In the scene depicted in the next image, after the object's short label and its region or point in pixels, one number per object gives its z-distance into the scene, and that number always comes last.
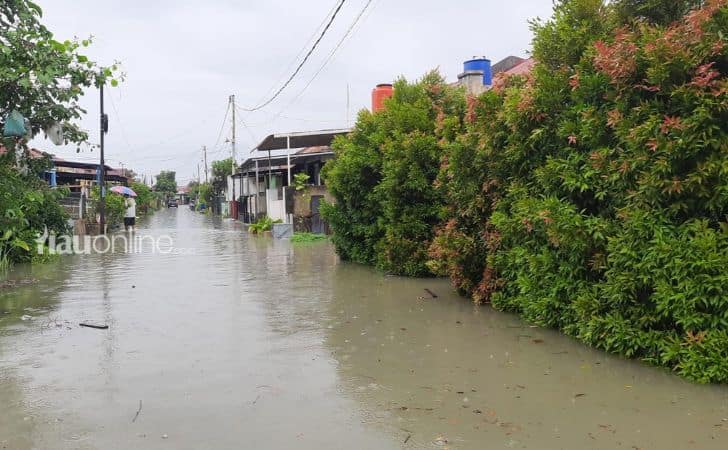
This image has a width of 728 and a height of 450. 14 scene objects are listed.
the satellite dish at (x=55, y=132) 8.62
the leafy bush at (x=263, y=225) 26.79
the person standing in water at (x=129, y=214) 32.69
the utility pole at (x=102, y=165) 24.62
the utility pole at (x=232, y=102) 42.09
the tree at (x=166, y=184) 103.06
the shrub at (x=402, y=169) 10.56
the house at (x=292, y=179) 23.56
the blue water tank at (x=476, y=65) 13.66
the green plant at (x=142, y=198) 50.53
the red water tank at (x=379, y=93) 18.89
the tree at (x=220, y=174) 60.22
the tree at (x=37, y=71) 7.62
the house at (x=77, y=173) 37.64
